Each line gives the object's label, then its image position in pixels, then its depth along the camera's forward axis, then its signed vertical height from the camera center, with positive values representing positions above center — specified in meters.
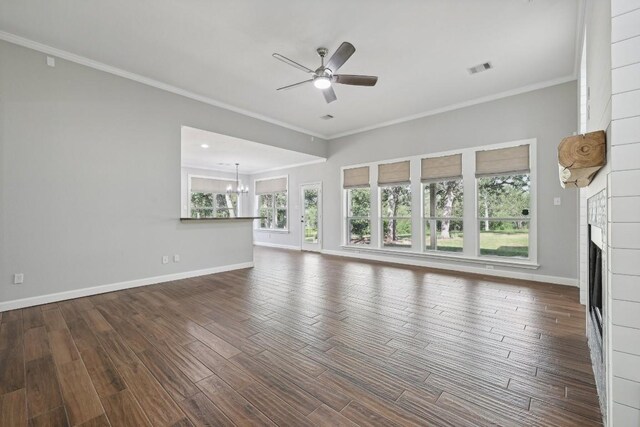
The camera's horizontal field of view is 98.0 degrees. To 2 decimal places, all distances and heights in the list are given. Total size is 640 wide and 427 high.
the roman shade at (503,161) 4.75 +0.97
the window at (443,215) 5.48 +0.00
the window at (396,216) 6.22 -0.02
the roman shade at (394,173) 6.14 +0.96
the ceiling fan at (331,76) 3.15 +1.71
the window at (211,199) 9.29 +0.58
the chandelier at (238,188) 9.21 +0.94
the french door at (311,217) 7.96 -0.05
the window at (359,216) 6.98 -0.02
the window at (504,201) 4.79 +0.26
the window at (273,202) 9.29 +0.45
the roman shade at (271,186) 9.19 +1.03
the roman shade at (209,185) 9.25 +1.04
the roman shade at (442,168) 5.44 +0.96
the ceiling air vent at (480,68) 3.97 +2.14
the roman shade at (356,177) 6.88 +0.96
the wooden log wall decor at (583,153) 1.40 +0.32
